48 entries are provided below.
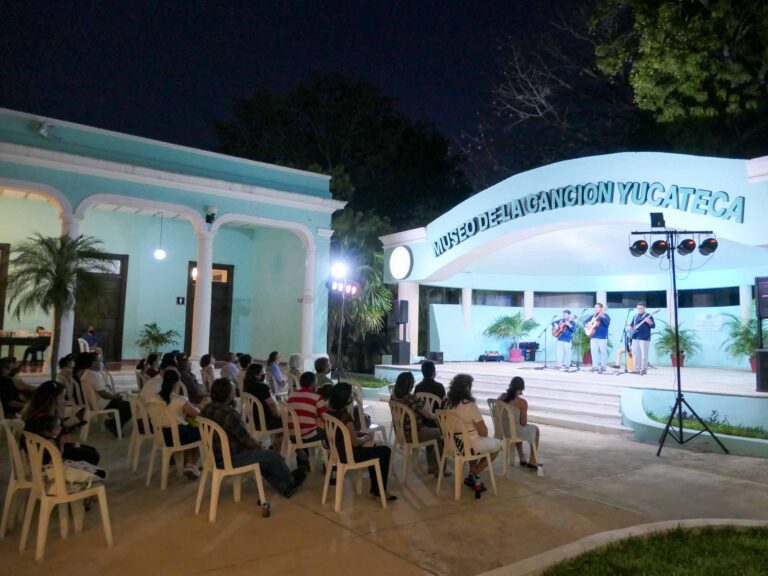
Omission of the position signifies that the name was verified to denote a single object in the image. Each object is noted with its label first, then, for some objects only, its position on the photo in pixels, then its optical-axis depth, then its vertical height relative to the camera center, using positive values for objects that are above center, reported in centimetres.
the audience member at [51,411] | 407 -50
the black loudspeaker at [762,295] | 796 +84
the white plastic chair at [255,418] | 586 -75
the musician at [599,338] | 1221 +30
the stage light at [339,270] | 1317 +178
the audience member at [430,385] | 632 -40
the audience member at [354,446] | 464 -80
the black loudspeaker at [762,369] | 775 -19
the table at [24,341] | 1091 +0
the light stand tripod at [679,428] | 666 -87
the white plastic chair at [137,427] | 553 -82
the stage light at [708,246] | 738 +140
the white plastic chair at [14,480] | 376 -92
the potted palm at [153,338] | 1384 +13
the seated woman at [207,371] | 830 -38
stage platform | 855 -58
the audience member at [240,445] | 450 -79
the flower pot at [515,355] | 1678 -13
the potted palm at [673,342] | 1360 +29
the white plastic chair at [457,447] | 480 -83
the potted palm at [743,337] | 1189 +38
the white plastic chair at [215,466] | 420 -91
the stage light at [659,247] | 718 +133
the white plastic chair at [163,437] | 498 -83
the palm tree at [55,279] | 883 +97
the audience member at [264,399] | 580 -54
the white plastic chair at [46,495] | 345 -94
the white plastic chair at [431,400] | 614 -55
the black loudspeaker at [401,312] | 1322 +83
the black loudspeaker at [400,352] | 1337 -9
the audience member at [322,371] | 676 -29
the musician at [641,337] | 1162 +33
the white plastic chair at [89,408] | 680 -79
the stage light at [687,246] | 718 +135
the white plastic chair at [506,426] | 561 -76
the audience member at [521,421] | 579 -71
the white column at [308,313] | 1316 +77
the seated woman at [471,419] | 487 -59
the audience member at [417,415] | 550 -63
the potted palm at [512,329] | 1664 +62
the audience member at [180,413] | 512 -61
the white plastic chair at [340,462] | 452 -92
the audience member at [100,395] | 691 -65
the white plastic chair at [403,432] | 539 -81
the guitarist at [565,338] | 1293 +31
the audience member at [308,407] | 536 -56
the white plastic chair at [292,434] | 533 -84
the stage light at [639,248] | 751 +139
